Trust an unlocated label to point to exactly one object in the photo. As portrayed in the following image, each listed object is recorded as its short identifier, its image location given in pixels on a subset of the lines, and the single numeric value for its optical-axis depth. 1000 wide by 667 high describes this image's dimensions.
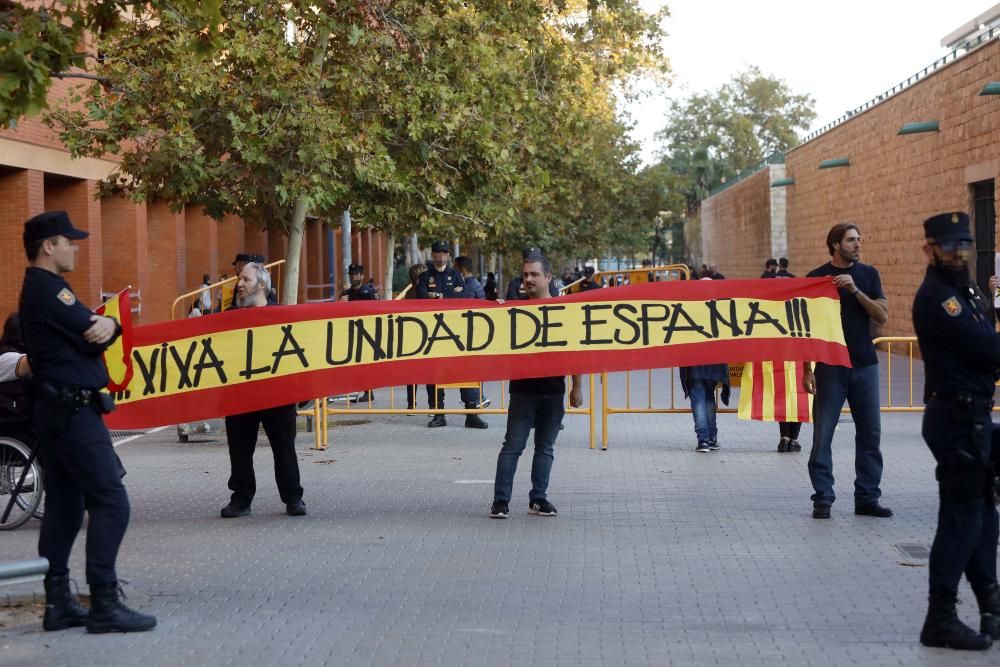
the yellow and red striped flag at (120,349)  8.20
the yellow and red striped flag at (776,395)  13.45
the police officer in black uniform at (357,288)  21.17
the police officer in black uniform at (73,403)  6.80
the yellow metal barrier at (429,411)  14.32
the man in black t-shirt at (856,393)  9.84
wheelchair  9.81
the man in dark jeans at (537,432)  10.06
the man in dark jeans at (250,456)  10.26
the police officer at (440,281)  17.19
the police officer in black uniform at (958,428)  6.43
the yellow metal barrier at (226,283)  15.77
